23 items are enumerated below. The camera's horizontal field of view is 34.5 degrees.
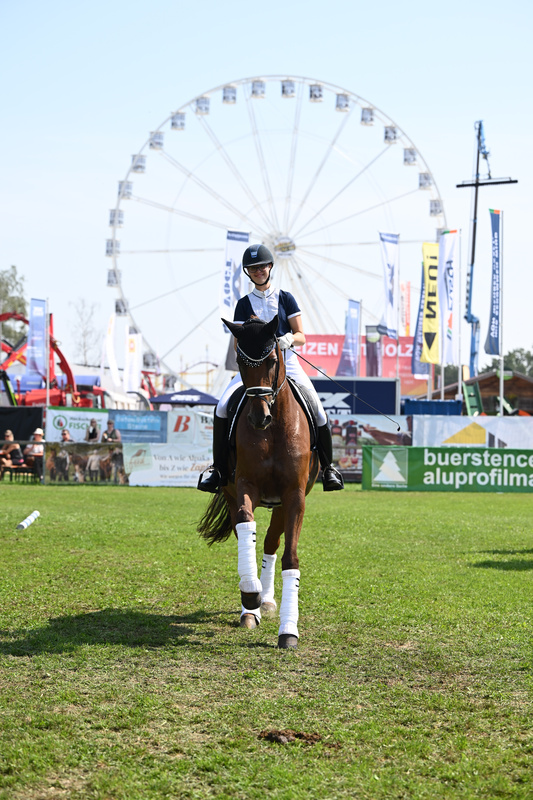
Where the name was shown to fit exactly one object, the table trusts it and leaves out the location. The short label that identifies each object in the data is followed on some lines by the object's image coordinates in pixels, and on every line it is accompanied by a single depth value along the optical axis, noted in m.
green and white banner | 24.91
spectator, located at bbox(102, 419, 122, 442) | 29.02
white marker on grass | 12.63
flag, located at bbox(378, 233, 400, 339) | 37.19
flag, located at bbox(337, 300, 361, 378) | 44.69
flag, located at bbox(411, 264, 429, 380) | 36.38
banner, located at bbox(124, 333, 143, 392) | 43.53
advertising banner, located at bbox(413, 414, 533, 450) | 28.38
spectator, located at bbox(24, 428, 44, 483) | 26.38
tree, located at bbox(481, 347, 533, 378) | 127.19
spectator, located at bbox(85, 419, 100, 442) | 29.05
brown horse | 5.93
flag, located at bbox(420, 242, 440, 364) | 35.72
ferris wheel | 47.12
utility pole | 40.46
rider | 6.71
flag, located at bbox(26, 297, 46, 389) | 32.88
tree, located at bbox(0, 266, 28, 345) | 87.38
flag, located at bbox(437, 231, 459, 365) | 36.28
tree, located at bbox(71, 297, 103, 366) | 82.81
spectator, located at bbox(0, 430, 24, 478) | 27.41
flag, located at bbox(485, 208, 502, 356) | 35.03
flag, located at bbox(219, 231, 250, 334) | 35.22
